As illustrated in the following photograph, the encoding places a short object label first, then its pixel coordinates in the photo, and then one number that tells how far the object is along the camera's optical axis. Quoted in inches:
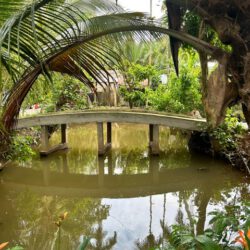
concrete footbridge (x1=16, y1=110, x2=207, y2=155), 326.6
